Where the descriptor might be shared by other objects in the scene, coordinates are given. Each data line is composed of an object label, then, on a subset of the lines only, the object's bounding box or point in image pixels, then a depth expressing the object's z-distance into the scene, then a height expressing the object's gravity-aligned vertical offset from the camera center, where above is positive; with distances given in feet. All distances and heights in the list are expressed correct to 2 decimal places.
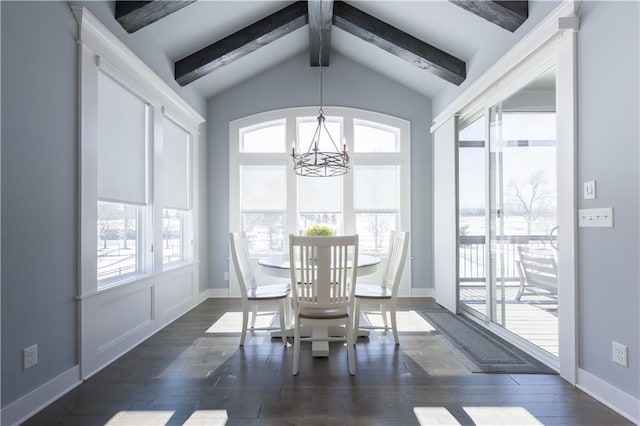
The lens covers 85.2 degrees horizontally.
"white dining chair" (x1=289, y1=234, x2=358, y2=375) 8.23 -1.80
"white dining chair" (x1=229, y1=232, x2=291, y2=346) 10.20 -2.35
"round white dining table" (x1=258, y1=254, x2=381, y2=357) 9.56 -1.64
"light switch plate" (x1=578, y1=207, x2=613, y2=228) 6.85 -0.06
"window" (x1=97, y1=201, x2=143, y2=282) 9.32 -0.66
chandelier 10.93 +1.85
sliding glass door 9.15 +0.01
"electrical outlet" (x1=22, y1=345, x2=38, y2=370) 6.50 -2.64
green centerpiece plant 10.55 -0.44
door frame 7.70 +1.55
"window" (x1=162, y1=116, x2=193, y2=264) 12.97 +0.94
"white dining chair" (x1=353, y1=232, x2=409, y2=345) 10.18 -2.32
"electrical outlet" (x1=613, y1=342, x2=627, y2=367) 6.56 -2.66
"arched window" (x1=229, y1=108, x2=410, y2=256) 17.19 +1.35
